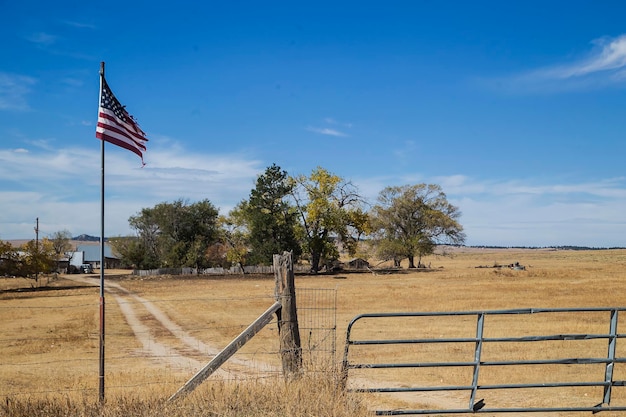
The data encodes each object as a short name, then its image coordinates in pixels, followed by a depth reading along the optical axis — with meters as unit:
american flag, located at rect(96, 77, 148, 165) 9.71
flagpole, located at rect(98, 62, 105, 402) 9.18
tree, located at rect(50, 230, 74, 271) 122.64
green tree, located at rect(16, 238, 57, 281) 63.47
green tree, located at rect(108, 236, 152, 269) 92.12
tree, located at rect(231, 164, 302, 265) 75.69
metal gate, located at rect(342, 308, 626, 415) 9.92
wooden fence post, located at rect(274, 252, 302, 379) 9.11
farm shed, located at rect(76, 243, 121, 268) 142.25
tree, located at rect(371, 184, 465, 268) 95.50
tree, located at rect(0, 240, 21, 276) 61.72
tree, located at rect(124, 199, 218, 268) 85.88
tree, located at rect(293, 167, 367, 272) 78.62
